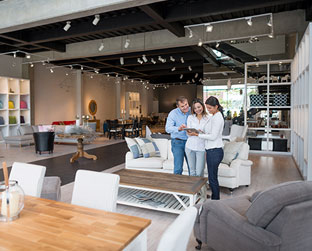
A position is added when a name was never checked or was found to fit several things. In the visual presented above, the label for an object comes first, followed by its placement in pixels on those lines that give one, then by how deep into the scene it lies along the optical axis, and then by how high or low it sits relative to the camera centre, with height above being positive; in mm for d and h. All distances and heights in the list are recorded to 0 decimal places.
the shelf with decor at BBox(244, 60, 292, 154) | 8562 +315
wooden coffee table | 3392 -910
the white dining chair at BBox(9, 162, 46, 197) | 2270 -520
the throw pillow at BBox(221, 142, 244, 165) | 4699 -615
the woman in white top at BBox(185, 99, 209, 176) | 3725 -372
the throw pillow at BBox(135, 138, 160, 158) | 5321 -625
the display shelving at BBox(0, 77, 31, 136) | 10891 +673
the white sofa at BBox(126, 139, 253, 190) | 4387 -876
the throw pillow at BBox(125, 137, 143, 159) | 5301 -627
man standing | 4117 -213
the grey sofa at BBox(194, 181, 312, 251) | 1996 -834
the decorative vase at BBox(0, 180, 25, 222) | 1640 -520
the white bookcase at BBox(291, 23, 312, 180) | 4484 +200
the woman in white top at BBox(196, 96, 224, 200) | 3496 -302
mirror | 15836 +525
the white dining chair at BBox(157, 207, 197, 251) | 1155 -519
